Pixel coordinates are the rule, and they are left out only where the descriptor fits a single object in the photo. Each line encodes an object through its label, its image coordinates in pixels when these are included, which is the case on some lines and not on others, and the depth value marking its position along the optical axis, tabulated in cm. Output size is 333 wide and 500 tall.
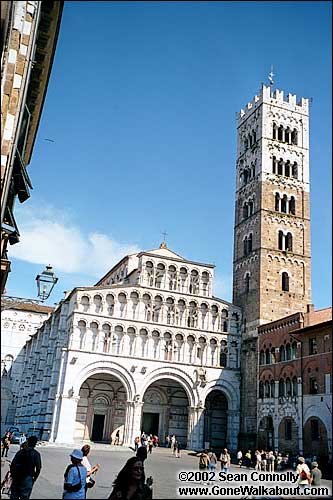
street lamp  1280
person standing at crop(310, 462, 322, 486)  1342
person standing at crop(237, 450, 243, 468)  3247
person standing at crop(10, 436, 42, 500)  902
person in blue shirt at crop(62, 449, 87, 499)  728
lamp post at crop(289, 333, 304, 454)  3401
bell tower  4331
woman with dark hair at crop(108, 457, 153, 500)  590
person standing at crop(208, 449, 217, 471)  2247
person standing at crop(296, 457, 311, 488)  1328
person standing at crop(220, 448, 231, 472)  2502
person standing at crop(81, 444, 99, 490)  929
